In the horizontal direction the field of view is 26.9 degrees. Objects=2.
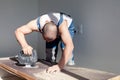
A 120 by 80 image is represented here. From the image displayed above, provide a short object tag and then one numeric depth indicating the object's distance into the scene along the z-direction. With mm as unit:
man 1828
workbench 1704
